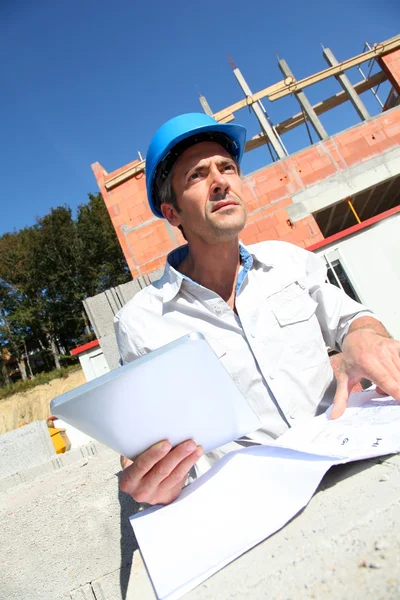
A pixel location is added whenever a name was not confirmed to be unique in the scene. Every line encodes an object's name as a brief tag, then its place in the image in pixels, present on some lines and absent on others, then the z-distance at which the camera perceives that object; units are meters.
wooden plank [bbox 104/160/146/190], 12.15
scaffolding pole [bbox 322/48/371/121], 12.45
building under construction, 11.51
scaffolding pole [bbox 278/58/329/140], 12.28
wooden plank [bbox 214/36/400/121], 12.64
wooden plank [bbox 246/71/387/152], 13.70
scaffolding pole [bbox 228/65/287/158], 12.35
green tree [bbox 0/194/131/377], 30.00
